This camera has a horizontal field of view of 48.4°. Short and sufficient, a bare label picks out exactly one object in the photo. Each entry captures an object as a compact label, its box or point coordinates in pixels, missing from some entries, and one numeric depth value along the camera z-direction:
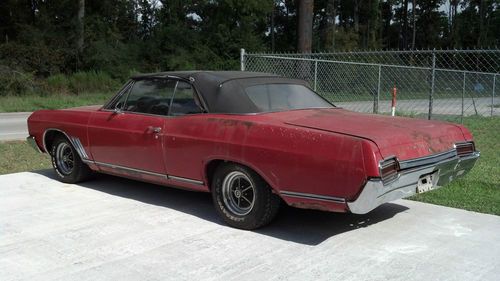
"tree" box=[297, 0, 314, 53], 24.25
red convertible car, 4.33
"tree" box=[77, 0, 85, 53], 33.19
